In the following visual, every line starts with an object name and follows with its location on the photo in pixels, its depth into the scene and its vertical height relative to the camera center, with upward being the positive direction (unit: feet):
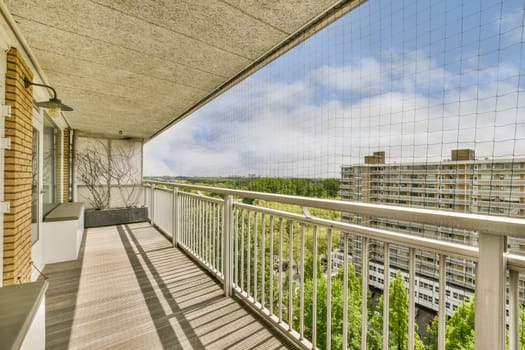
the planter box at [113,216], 18.81 -3.49
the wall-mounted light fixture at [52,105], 8.37 +2.22
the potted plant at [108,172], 23.62 -0.03
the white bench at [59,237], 11.27 -3.06
